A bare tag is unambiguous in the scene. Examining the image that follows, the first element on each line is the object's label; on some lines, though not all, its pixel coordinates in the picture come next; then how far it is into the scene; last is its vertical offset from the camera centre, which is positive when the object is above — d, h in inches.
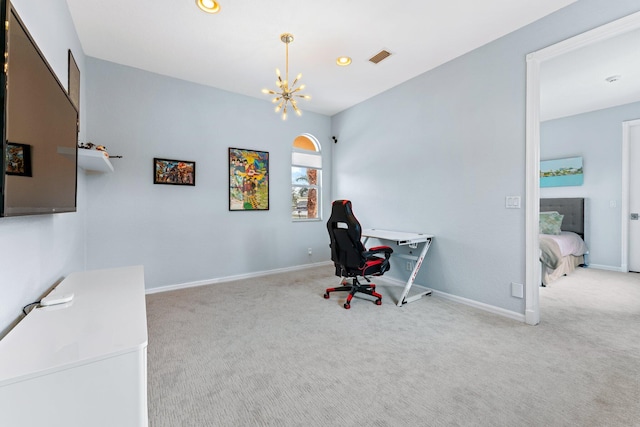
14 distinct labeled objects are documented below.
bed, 151.4 -14.9
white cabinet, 31.8 -19.9
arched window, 195.3 +26.3
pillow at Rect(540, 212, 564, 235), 186.5 -6.3
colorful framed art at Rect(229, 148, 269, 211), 164.1 +21.0
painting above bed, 198.5 +32.0
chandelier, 106.6 +51.6
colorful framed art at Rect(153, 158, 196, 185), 140.6 +22.2
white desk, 124.5 -13.2
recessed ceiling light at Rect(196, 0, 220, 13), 90.7 +70.8
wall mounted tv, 37.7 +14.2
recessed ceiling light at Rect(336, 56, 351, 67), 127.0 +72.9
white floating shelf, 89.7 +19.2
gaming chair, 118.3 -17.7
